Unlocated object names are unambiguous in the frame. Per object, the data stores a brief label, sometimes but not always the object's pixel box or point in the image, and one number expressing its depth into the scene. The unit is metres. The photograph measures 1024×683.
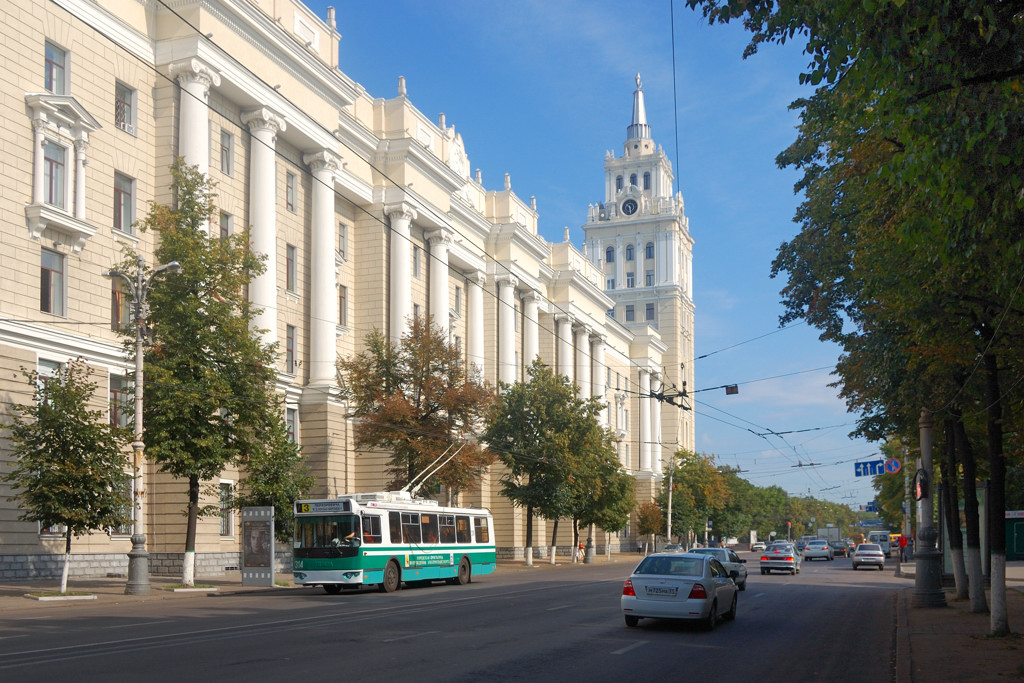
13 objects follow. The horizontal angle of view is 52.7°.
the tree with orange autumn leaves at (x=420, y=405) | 44.03
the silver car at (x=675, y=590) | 18.53
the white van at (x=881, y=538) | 107.25
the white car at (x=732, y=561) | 31.16
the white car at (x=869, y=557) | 59.12
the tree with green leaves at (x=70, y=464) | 26.20
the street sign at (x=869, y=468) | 49.31
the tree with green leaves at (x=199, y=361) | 30.59
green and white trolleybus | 29.77
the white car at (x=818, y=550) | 81.88
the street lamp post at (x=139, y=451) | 27.42
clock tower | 124.00
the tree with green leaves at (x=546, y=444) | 56.69
